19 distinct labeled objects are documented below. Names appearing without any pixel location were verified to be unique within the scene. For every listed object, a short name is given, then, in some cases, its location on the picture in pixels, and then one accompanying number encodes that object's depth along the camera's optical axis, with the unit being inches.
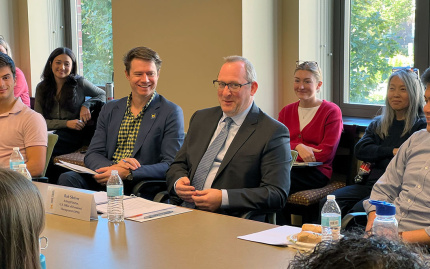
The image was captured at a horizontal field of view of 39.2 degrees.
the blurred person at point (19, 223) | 51.9
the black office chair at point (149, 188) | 149.7
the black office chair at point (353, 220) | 123.4
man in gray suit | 125.8
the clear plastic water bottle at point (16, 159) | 136.0
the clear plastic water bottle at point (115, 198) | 105.4
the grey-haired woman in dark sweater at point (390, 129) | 158.6
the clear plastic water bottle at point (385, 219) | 88.4
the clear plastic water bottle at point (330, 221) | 89.7
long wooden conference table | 81.7
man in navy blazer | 154.6
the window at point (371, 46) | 193.2
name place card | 105.7
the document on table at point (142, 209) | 107.4
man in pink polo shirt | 161.5
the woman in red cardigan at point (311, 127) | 173.0
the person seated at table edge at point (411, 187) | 113.0
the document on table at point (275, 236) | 89.0
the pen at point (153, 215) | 106.8
